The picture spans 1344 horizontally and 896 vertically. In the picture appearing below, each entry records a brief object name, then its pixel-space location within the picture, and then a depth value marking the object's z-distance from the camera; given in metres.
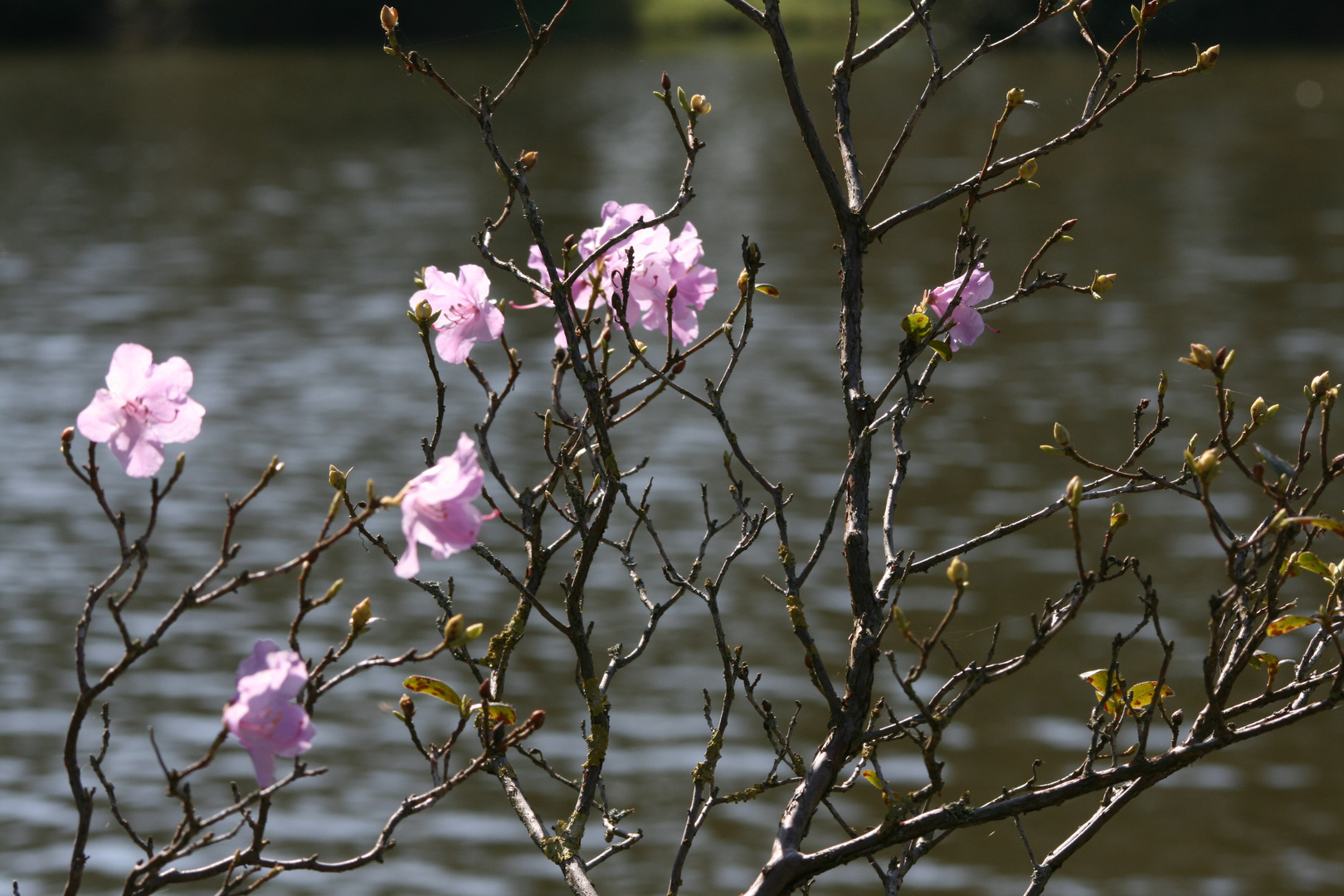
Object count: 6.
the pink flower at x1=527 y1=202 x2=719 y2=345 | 2.35
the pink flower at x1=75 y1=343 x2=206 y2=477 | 2.22
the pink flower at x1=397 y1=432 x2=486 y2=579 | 2.16
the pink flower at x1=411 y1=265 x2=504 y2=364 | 2.32
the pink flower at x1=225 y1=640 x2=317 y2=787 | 2.13
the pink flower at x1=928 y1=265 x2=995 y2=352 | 2.32
